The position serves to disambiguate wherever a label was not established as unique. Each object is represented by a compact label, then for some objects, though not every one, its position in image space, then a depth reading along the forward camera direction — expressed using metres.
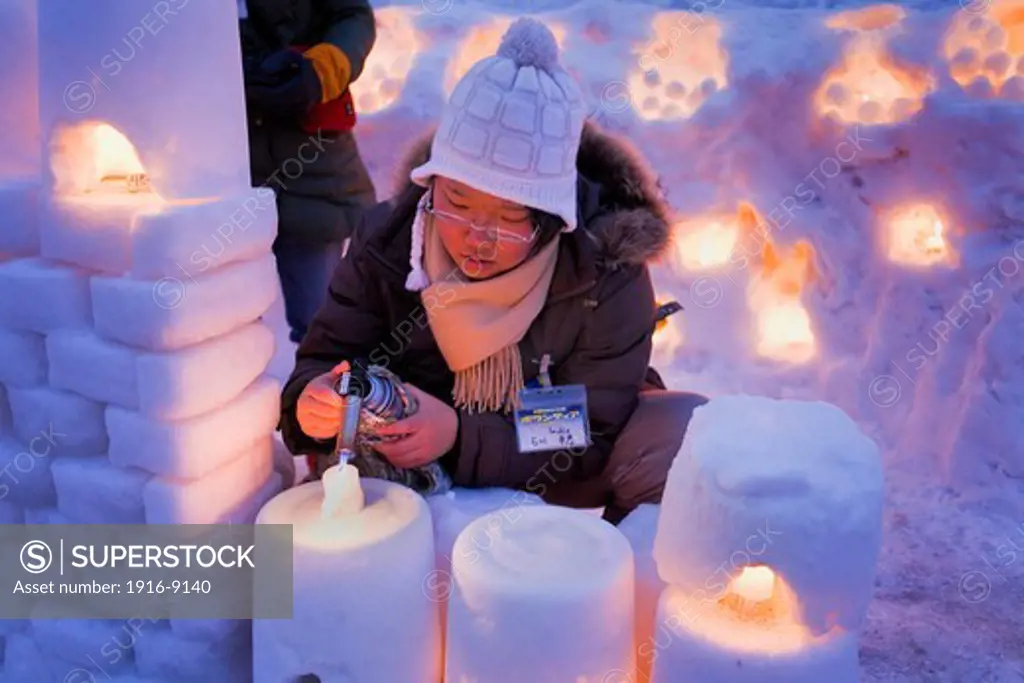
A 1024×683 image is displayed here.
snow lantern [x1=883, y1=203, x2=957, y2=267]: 2.78
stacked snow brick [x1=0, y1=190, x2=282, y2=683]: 1.49
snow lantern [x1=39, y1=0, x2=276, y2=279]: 1.46
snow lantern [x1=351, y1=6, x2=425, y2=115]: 3.46
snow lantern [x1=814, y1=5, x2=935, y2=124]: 2.81
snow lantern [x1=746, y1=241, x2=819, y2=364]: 3.17
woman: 1.63
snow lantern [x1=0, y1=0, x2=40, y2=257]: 1.59
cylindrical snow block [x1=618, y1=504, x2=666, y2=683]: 1.58
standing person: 2.31
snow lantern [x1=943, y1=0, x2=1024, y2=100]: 2.66
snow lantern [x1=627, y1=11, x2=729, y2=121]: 3.17
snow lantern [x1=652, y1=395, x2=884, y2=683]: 1.25
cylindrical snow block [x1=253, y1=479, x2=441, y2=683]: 1.44
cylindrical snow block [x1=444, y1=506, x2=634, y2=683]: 1.37
